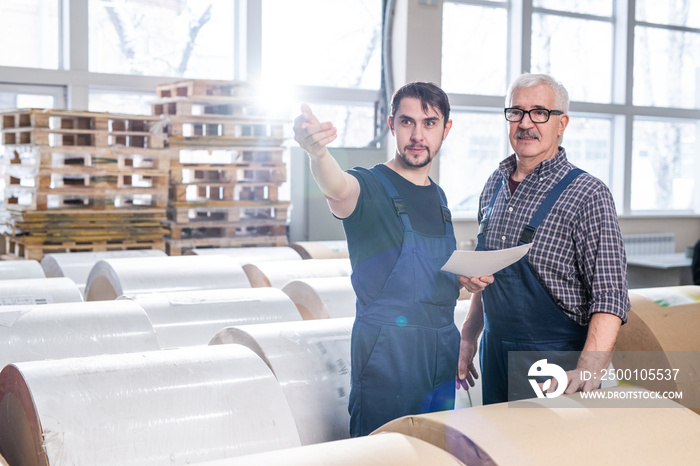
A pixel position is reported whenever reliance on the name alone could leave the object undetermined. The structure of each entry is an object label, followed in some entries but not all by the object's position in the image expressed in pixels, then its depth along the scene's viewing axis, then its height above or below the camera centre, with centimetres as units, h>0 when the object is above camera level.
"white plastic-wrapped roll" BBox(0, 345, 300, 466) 193 -62
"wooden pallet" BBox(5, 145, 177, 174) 553 +27
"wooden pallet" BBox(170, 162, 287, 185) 609 +18
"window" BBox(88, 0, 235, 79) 731 +163
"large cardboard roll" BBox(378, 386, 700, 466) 172 -59
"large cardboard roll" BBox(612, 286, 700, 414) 331 -67
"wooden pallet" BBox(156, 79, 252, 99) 607 +90
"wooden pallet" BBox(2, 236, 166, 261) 553 -45
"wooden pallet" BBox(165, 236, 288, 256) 602 -43
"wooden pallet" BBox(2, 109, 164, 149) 553 +49
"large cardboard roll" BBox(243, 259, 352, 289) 444 -49
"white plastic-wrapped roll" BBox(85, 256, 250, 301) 392 -48
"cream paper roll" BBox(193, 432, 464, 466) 161 -60
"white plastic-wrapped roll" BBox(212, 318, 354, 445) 254 -64
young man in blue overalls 230 -28
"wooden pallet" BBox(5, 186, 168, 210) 555 -6
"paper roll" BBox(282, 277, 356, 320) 371 -54
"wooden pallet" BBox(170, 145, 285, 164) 604 +36
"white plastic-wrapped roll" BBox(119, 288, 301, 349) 325 -56
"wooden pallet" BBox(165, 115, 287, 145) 600 +55
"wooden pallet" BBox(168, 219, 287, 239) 608 -32
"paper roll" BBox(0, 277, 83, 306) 359 -52
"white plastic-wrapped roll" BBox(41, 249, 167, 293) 468 -49
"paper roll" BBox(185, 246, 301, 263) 538 -46
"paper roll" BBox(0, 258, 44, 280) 443 -50
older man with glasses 237 -20
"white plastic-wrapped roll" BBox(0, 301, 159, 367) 277 -57
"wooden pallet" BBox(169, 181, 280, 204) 605 +1
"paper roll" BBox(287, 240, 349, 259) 584 -46
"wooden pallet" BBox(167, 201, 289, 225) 601 -17
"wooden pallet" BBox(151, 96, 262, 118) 604 +75
